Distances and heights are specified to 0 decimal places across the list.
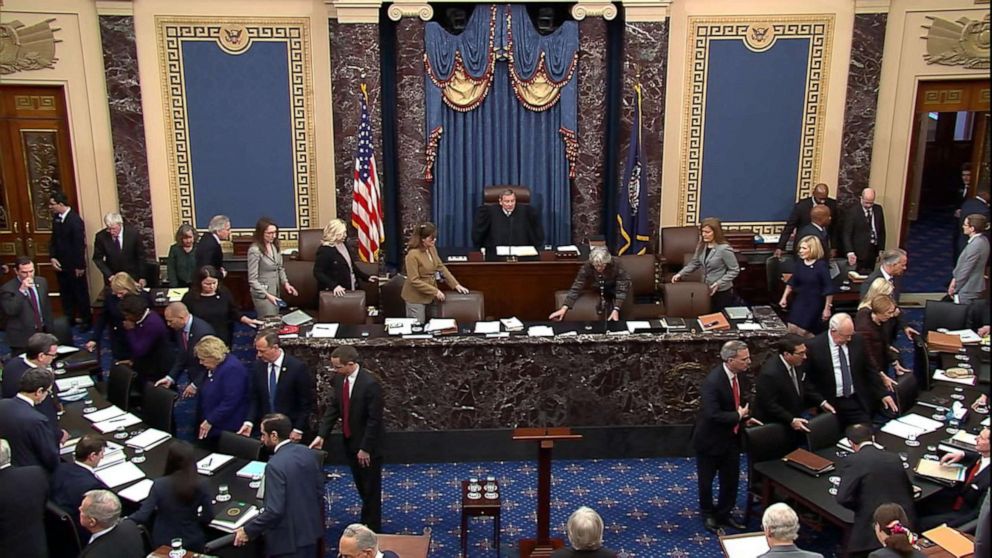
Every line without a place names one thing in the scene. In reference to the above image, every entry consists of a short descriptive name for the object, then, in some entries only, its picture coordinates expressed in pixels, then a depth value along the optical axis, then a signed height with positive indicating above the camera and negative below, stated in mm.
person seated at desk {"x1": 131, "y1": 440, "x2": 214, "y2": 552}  5828 -2312
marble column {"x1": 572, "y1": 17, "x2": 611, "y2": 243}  11586 -336
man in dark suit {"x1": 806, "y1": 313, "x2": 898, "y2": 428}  7547 -2024
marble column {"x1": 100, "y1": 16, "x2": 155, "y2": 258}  11180 -207
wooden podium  6473 -2548
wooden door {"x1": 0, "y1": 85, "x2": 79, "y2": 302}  11289 -700
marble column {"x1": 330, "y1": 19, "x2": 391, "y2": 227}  11375 +240
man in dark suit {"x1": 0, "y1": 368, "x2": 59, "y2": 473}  6285 -2065
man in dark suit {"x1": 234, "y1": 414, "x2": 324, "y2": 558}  5930 -2357
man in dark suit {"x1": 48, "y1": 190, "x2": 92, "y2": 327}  10938 -1624
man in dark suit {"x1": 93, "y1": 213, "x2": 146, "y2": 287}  10781 -1568
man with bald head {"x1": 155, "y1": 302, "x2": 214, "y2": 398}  7883 -1829
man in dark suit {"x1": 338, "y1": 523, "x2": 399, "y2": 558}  5250 -2288
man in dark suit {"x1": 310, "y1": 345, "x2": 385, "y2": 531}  6859 -2135
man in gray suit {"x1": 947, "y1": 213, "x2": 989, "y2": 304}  9523 -1510
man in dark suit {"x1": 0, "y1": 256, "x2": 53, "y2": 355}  8836 -1772
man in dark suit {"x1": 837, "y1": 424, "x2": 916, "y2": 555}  6012 -2296
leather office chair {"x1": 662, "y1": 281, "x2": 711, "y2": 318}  9406 -1830
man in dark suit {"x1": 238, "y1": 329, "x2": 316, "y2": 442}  7215 -2032
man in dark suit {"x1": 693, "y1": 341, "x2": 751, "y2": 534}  7051 -2315
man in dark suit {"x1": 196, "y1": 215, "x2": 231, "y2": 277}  9992 -1398
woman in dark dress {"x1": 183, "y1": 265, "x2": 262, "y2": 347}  8641 -1723
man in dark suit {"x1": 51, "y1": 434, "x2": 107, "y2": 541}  6094 -2265
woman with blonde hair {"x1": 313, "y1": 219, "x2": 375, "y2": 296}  9633 -1500
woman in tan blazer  9117 -1532
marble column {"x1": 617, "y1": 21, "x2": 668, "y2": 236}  11461 +249
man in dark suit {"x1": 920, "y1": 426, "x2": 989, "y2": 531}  6252 -2530
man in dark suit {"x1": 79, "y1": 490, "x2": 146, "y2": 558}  5391 -2301
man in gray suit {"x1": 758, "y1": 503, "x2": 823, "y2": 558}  5410 -2297
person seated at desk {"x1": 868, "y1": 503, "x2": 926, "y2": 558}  5262 -2271
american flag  10961 -1069
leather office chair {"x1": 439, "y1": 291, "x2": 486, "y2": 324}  8984 -1820
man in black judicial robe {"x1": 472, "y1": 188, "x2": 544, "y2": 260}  11328 -1358
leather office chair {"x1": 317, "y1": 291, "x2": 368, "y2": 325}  9102 -1850
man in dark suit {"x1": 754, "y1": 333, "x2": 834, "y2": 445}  7176 -2020
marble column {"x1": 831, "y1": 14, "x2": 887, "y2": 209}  11586 +1
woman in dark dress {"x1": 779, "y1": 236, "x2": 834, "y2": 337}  9203 -1692
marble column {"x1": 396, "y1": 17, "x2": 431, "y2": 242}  11492 -254
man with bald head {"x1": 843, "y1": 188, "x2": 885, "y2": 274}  11445 -1441
